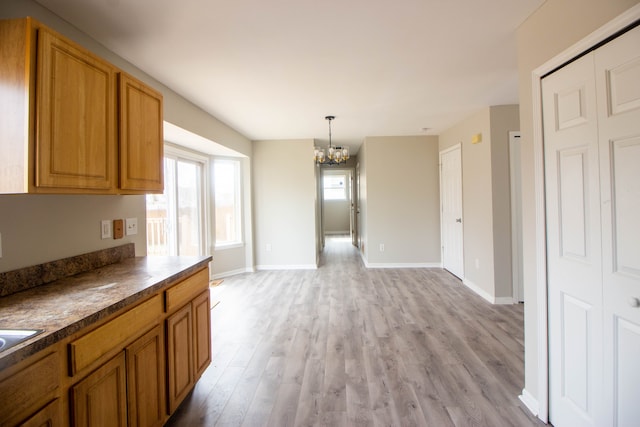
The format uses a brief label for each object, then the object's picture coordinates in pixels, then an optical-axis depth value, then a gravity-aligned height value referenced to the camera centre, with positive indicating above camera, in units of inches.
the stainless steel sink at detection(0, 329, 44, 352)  34.7 -14.2
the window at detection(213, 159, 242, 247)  196.1 +12.4
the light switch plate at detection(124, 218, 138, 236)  86.0 -1.7
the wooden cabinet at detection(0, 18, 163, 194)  46.1 +19.3
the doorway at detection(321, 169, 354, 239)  397.7 +15.8
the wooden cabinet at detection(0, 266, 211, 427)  34.7 -23.3
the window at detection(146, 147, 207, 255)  150.8 +5.5
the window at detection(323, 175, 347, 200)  397.4 +39.4
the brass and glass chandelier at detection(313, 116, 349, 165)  166.7 +36.0
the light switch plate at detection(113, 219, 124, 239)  81.7 -2.2
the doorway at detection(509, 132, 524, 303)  138.9 -1.1
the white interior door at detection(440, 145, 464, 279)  176.9 +2.8
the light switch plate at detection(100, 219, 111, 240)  77.5 -2.2
